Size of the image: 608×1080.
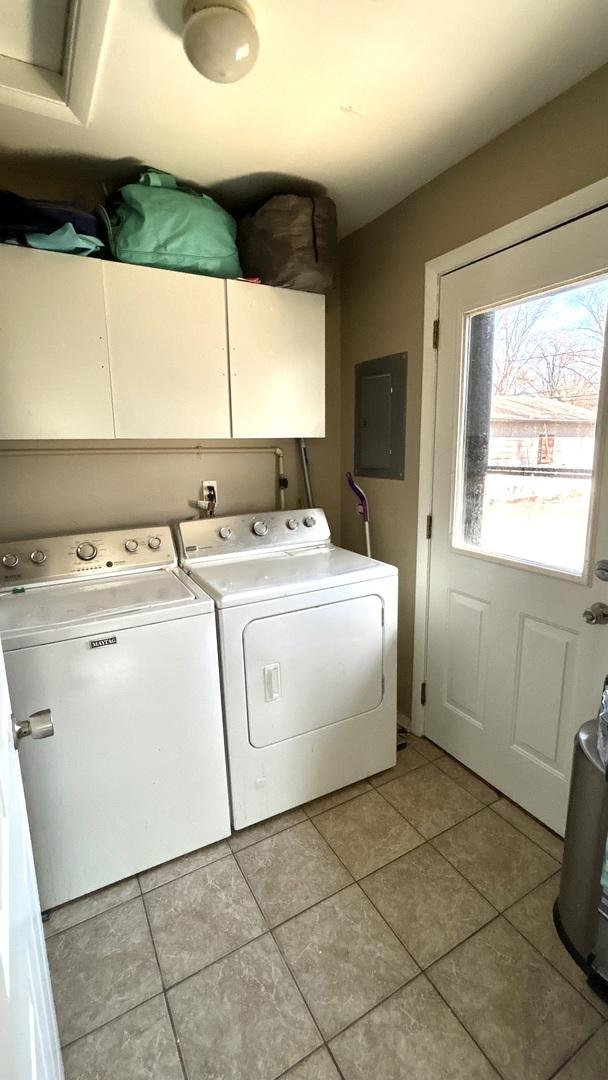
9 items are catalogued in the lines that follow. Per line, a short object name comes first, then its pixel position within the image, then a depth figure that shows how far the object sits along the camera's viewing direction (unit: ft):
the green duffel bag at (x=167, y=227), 5.37
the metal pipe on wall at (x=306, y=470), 7.97
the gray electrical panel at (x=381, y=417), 7.01
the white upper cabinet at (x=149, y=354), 5.16
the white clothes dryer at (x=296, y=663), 5.42
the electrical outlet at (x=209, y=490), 7.36
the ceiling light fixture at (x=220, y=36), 3.63
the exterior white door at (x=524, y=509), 4.84
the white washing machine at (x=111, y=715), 4.54
